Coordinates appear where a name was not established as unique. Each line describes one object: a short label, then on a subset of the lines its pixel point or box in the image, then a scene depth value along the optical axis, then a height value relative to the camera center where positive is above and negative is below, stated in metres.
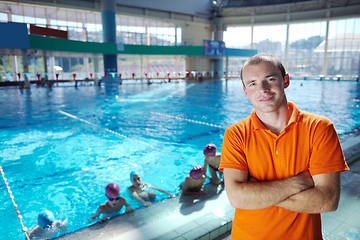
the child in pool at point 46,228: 3.26 -1.89
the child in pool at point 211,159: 4.54 -1.43
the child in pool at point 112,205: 3.60 -1.76
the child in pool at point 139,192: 4.10 -1.77
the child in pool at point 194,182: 3.78 -1.52
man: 1.22 -0.42
